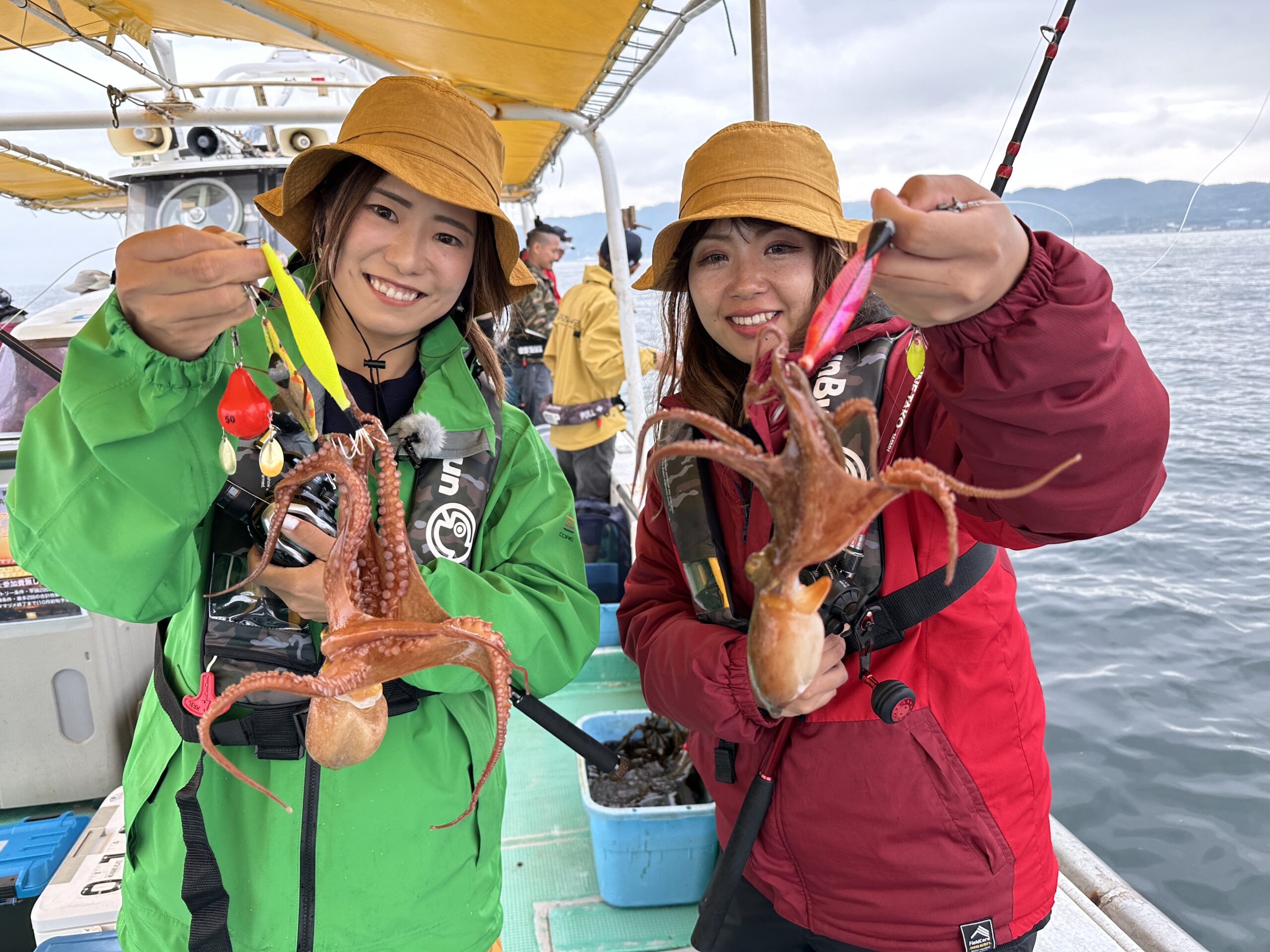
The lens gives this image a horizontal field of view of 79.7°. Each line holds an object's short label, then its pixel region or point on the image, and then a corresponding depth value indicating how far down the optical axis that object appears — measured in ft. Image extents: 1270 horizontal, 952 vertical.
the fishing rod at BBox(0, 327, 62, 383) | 5.63
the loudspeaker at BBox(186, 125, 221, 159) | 17.99
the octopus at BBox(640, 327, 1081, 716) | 2.94
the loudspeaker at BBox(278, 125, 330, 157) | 18.72
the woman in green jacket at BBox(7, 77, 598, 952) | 4.44
